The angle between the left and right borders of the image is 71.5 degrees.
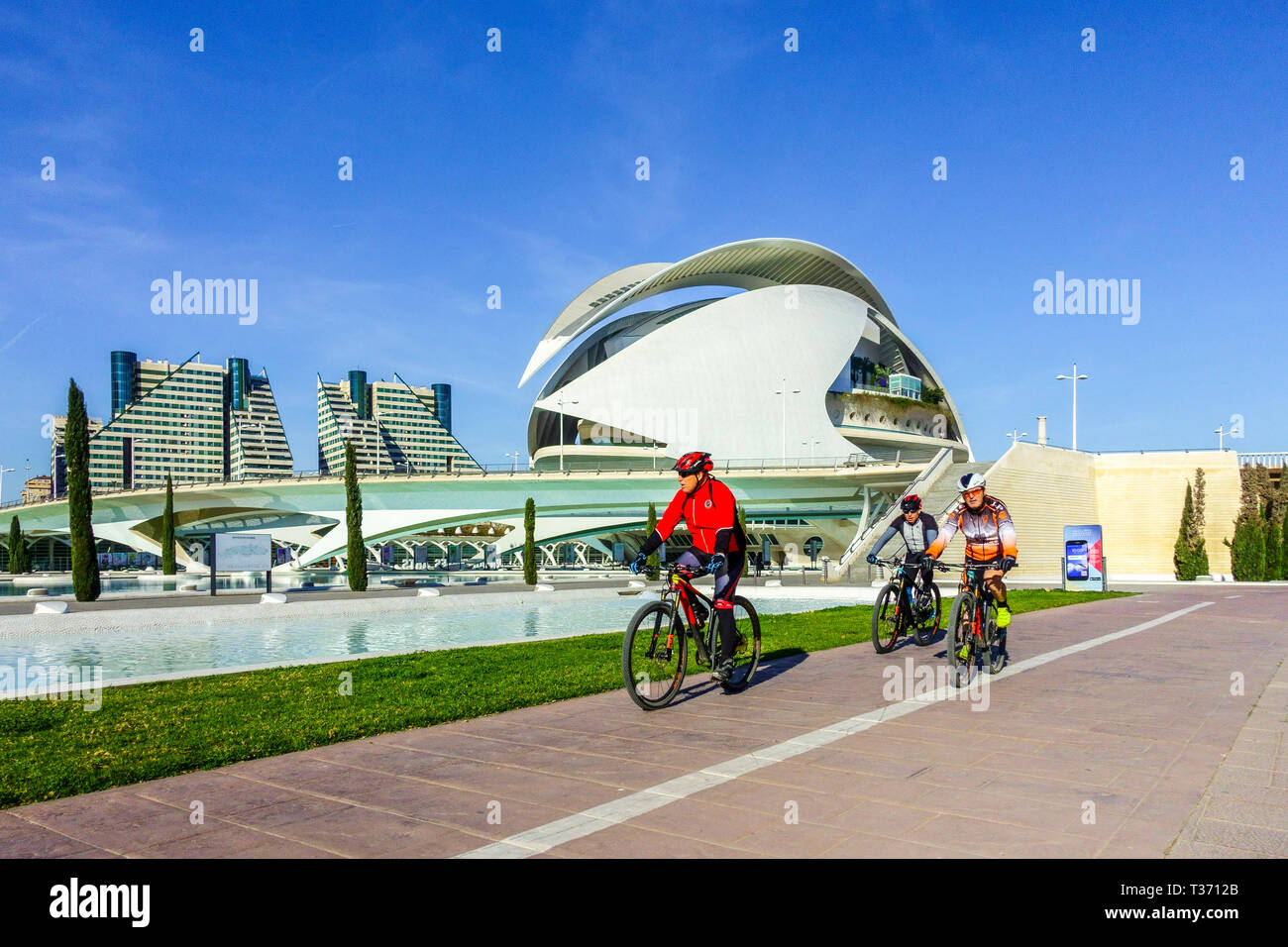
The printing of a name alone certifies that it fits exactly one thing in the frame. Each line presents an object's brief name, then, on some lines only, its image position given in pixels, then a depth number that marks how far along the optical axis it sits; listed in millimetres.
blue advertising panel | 22469
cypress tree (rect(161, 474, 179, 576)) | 38188
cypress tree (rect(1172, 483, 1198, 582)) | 34312
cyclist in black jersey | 9023
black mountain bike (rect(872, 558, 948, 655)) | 9297
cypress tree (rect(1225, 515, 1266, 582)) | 33594
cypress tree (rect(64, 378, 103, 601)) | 20484
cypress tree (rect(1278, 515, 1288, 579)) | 35406
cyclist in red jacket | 6461
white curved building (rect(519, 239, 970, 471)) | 56594
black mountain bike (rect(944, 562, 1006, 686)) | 7418
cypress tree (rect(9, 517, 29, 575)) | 47188
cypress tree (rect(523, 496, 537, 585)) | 29922
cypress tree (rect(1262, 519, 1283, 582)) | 35091
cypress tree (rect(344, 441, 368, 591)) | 25281
